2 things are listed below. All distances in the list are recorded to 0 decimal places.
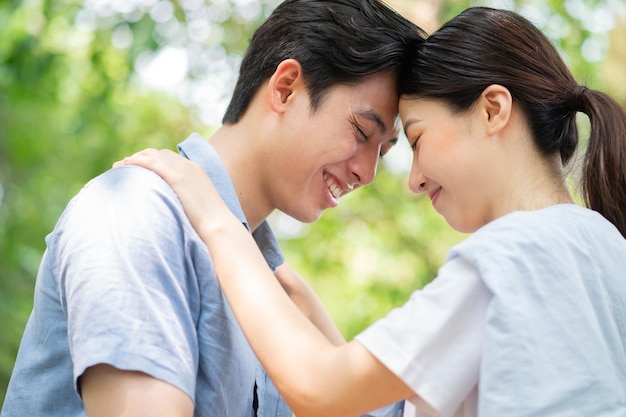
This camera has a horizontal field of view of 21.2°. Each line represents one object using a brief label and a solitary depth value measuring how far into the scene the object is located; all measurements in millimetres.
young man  1602
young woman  1559
